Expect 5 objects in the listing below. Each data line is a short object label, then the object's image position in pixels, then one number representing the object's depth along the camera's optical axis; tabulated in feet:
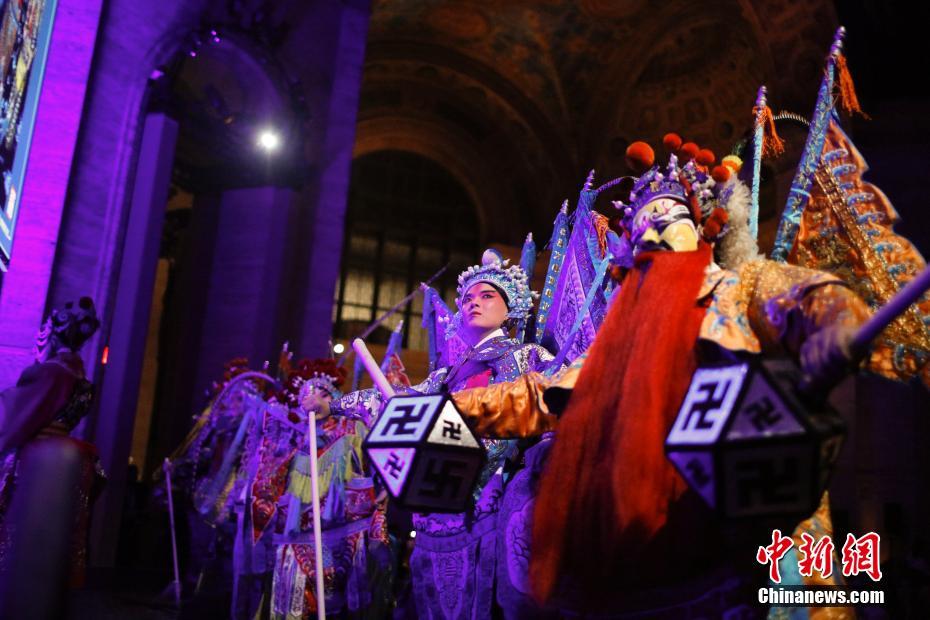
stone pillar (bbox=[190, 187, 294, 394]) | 35.60
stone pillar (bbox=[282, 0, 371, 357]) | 35.81
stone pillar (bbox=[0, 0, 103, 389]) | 22.53
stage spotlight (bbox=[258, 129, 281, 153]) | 37.22
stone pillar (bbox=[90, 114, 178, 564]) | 28.76
